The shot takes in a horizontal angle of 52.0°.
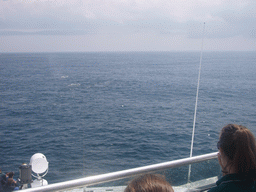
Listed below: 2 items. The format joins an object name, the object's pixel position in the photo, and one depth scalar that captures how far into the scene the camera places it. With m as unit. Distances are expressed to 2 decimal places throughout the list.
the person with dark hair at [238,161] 1.58
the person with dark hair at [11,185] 5.53
